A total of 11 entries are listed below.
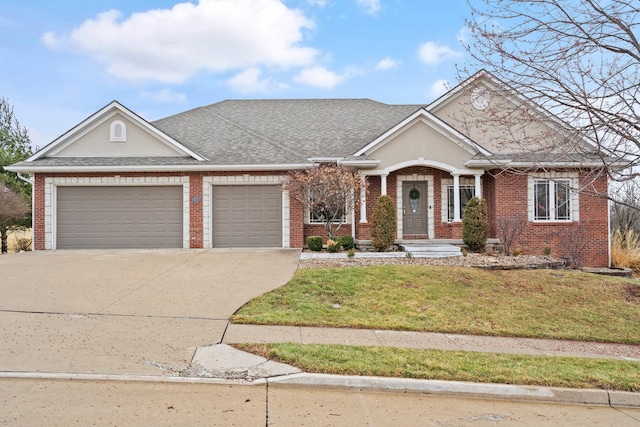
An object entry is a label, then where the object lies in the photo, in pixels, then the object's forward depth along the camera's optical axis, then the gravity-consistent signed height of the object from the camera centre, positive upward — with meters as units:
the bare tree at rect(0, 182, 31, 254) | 15.70 +0.42
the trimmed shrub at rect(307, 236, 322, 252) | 13.76 -0.80
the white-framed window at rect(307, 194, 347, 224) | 13.80 +0.16
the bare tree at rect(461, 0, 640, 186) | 6.43 +2.00
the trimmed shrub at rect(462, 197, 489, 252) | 13.56 -0.22
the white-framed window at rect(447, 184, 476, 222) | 15.77 +0.84
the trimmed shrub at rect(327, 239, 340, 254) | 13.29 -0.87
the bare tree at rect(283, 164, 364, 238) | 13.20 +0.96
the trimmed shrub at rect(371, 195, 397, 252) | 13.45 -0.17
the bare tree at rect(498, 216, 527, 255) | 13.91 -0.40
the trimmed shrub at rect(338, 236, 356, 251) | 13.70 -0.76
